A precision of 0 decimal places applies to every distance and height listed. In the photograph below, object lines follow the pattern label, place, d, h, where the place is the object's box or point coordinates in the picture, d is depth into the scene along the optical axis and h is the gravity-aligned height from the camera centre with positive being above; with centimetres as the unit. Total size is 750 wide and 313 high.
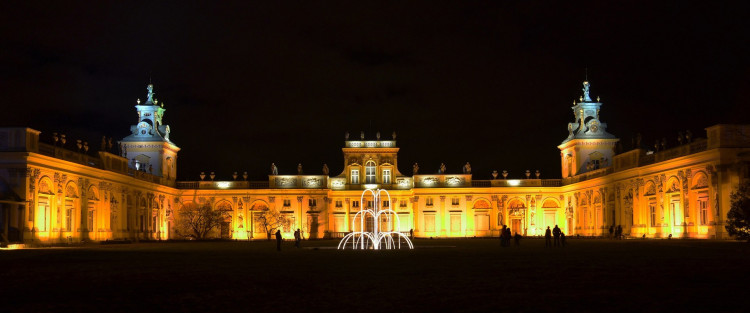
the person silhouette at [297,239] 4294 -169
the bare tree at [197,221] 7400 -104
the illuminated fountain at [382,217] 8444 -108
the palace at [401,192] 5028 +136
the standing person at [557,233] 4243 -156
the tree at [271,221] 8181 -126
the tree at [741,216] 3734 -71
